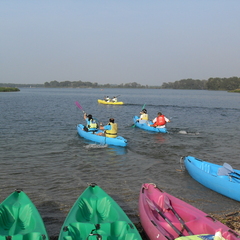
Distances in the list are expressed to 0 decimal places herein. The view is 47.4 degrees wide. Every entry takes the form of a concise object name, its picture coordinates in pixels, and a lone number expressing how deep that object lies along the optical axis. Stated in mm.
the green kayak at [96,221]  4324
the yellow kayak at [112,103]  38594
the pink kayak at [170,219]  4520
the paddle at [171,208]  4705
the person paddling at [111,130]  12773
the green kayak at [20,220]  4255
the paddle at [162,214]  4650
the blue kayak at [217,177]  7074
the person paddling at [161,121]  16641
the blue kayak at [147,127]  16606
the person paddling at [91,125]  14077
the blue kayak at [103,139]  12602
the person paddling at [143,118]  18219
